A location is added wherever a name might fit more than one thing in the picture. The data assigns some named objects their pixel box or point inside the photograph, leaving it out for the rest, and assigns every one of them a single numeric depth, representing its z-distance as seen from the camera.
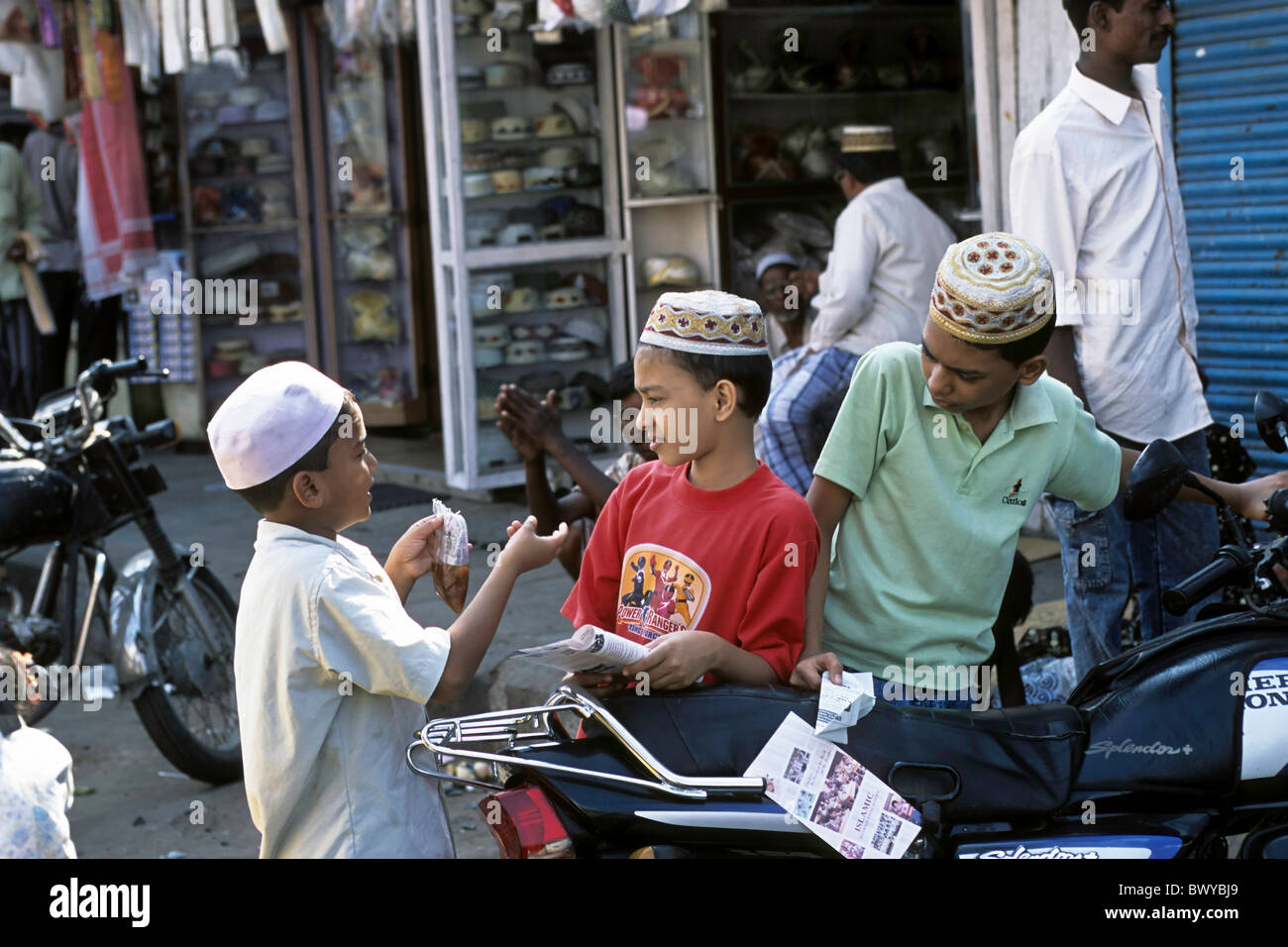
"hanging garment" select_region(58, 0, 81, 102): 9.36
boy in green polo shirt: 2.67
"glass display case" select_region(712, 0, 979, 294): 8.13
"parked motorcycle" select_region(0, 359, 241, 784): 4.57
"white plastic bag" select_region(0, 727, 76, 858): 2.56
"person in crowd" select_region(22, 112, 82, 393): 10.41
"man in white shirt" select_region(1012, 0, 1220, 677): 3.73
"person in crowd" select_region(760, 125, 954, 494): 5.42
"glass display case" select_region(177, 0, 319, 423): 10.56
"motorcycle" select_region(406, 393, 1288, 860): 2.21
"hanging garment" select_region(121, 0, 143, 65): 9.23
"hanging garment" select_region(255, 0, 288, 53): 8.14
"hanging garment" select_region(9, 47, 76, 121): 9.50
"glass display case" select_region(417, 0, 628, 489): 7.84
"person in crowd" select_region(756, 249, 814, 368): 5.54
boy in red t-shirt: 2.50
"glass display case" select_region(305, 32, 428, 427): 10.14
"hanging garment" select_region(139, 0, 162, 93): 9.17
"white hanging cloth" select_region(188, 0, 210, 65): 8.64
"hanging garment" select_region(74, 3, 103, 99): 9.27
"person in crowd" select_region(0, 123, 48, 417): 9.64
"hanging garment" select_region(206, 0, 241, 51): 8.54
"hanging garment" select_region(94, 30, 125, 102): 9.30
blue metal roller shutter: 4.91
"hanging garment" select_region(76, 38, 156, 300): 9.68
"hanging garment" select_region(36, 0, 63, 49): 9.28
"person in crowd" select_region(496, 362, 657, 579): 3.95
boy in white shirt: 2.39
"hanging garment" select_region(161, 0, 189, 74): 8.80
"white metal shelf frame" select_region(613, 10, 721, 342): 7.90
